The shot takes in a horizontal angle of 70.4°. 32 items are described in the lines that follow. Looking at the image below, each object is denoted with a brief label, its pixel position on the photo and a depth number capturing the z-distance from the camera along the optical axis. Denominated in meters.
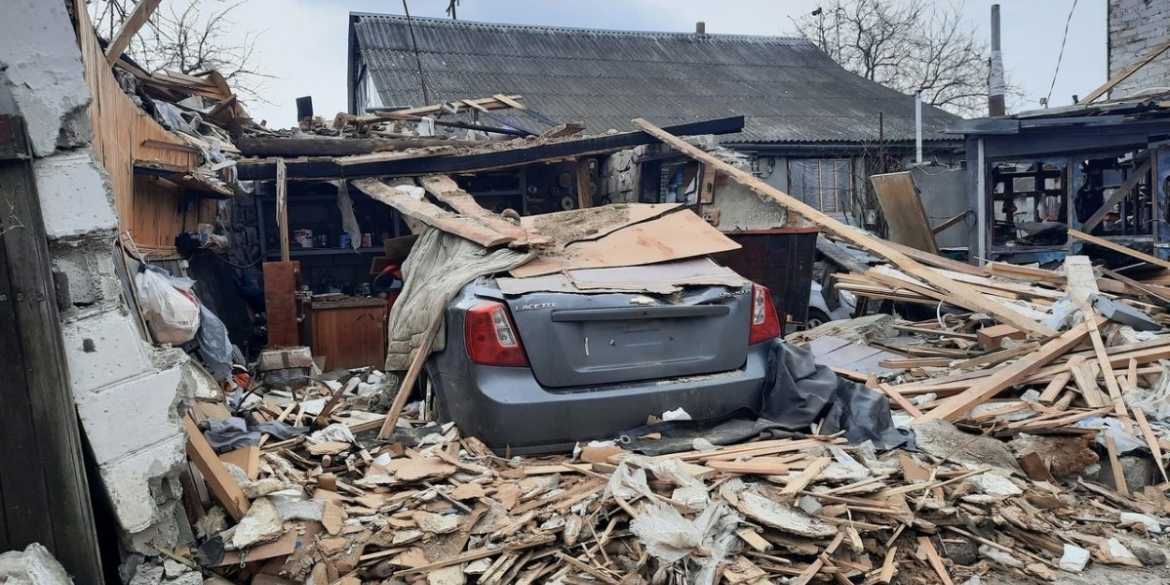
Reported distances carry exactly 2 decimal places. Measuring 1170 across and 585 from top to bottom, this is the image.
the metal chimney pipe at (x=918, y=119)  19.59
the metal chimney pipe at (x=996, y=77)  14.77
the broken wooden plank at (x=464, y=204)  5.34
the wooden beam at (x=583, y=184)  10.49
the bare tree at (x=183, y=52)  19.34
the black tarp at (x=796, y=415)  4.21
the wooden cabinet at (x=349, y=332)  8.25
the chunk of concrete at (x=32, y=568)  2.75
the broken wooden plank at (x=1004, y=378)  5.10
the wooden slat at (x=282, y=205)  8.27
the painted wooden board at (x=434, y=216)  5.29
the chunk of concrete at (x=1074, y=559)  3.51
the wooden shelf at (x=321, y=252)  10.02
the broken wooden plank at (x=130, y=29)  6.38
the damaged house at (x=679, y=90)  21.16
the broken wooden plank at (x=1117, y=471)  4.40
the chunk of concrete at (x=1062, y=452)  4.45
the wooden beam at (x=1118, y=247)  9.38
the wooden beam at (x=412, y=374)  4.58
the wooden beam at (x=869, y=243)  6.55
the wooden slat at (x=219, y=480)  3.45
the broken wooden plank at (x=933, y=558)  3.26
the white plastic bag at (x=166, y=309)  5.39
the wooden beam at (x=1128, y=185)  11.88
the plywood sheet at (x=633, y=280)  4.31
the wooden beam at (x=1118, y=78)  13.25
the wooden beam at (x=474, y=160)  8.68
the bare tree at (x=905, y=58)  37.88
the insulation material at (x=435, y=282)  4.67
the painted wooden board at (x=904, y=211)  12.57
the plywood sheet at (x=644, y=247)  4.77
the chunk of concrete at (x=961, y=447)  4.22
